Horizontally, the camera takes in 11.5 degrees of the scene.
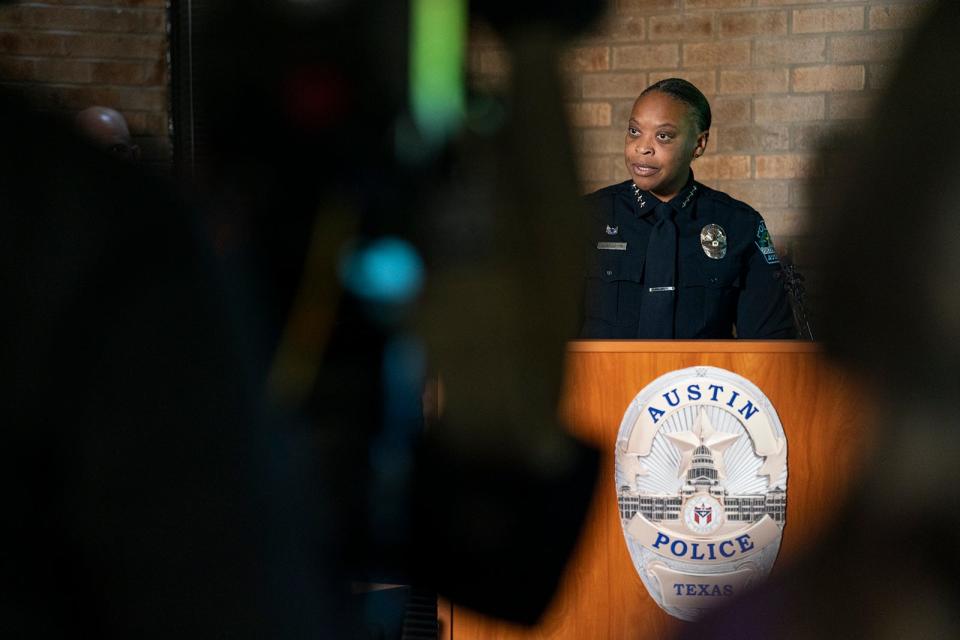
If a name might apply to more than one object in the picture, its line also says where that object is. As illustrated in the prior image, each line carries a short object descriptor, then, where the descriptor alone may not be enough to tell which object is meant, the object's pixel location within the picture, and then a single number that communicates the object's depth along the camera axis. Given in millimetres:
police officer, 9692
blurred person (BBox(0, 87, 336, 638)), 1583
